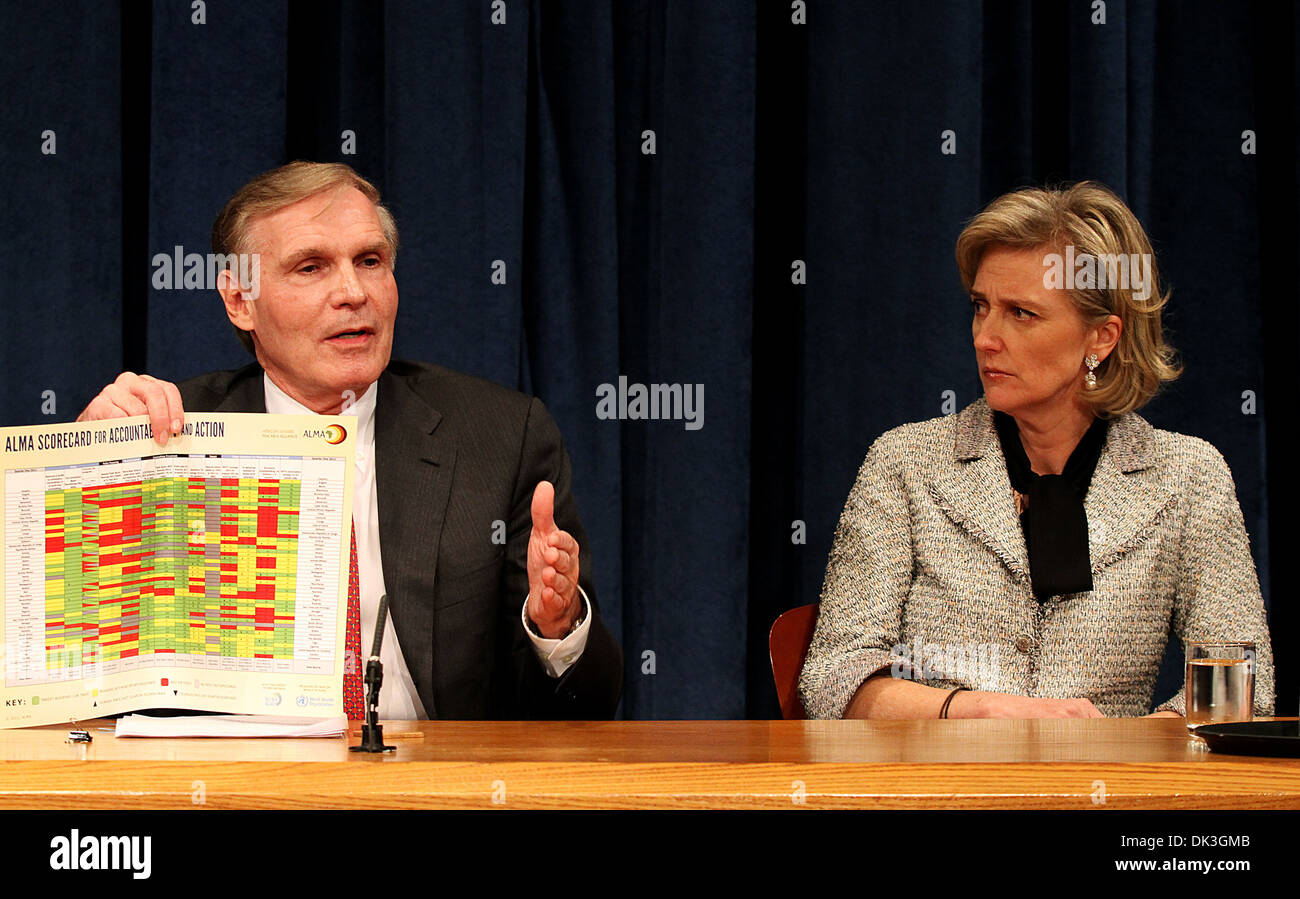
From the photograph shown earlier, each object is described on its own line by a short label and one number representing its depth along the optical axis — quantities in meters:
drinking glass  5.26
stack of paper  5.22
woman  5.71
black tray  5.15
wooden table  5.06
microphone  5.16
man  5.58
